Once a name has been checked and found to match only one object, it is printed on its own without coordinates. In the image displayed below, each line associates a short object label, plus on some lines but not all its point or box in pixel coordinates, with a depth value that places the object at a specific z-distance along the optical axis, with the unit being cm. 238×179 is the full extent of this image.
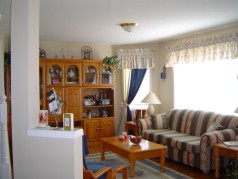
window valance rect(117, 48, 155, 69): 700
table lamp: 635
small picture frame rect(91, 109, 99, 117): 678
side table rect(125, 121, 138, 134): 636
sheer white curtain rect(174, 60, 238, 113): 524
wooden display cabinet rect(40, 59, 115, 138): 618
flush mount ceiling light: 469
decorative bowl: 462
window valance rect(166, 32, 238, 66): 510
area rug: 433
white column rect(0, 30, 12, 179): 282
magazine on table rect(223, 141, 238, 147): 408
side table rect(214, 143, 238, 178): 392
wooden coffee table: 428
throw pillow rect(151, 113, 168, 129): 599
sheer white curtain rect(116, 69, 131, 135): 702
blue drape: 701
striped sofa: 441
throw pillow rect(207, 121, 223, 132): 477
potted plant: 656
